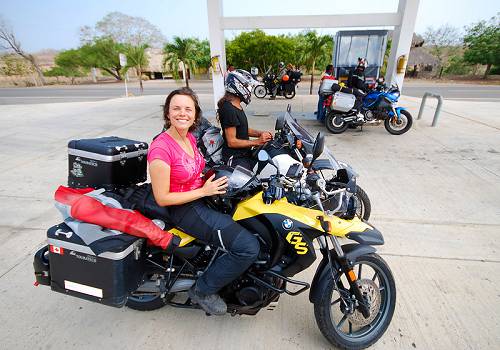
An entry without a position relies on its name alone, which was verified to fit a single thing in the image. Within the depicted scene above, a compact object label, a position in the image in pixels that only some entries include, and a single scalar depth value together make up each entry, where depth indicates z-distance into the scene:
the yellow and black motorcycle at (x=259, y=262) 1.69
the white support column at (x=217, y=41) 8.03
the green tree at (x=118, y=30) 53.38
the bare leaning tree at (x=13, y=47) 40.84
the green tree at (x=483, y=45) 29.08
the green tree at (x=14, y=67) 36.88
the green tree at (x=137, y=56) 20.20
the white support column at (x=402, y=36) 7.48
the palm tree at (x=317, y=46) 16.31
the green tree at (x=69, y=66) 38.72
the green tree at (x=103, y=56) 39.22
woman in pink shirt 1.67
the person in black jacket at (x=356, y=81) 7.70
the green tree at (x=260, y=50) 31.11
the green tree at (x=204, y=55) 33.19
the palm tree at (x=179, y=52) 12.06
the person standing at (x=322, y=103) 8.24
